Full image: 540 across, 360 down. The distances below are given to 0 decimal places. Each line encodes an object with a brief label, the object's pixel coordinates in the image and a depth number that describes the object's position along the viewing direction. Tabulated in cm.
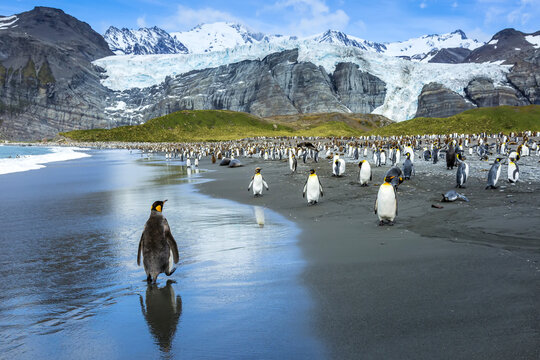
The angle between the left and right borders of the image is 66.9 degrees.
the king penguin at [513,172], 1431
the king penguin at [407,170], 1698
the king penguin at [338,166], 2048
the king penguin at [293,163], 2427
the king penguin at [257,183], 1524
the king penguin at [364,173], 1611
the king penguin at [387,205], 961
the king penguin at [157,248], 641
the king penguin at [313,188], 1298
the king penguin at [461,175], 1427
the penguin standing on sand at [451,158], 2048
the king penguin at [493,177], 1378
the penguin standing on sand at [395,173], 1518
